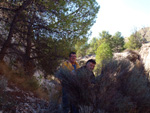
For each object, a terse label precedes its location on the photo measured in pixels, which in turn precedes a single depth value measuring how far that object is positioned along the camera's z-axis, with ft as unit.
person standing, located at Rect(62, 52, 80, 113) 12.73
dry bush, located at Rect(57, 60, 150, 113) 10.71
